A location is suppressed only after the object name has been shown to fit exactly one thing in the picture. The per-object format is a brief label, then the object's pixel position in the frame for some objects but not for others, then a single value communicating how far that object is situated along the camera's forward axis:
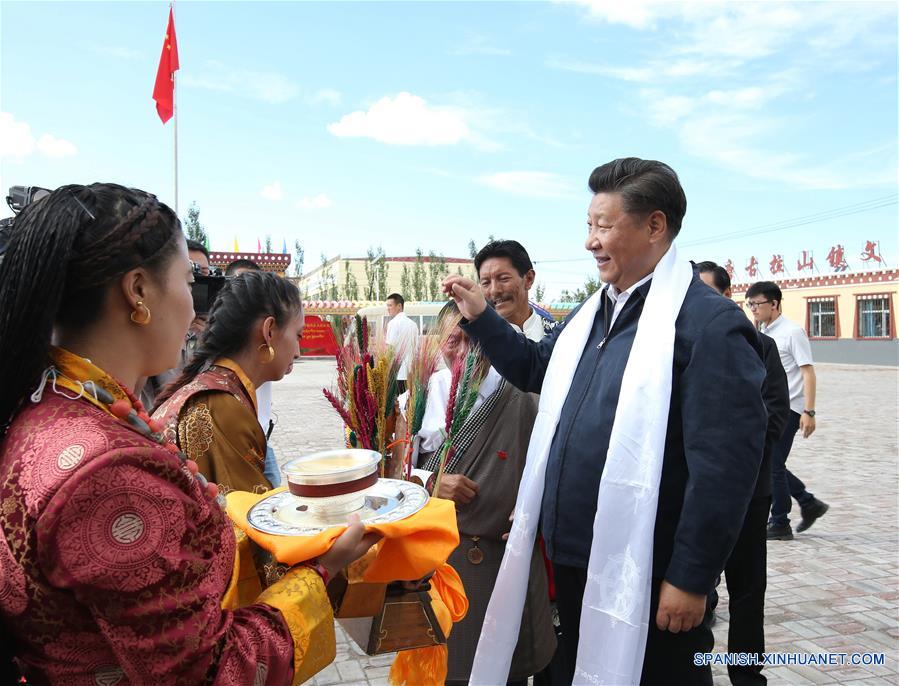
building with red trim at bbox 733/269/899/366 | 27.02
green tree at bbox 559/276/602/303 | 37.09
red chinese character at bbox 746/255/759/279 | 36.31
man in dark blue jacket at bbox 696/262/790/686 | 3.03
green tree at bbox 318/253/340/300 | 44.32
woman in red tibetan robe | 0.94
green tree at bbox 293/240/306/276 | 36.22
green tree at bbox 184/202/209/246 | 25.83
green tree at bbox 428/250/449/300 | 44.12
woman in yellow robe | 1.80
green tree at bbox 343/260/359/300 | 43.34
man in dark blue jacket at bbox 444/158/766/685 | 1.83
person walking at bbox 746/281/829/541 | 5.13
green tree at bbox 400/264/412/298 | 44.06
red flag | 12.93
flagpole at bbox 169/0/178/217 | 12.95
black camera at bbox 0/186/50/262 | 1.28
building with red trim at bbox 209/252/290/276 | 19.36
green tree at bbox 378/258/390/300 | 42.03
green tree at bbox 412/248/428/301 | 44.20
